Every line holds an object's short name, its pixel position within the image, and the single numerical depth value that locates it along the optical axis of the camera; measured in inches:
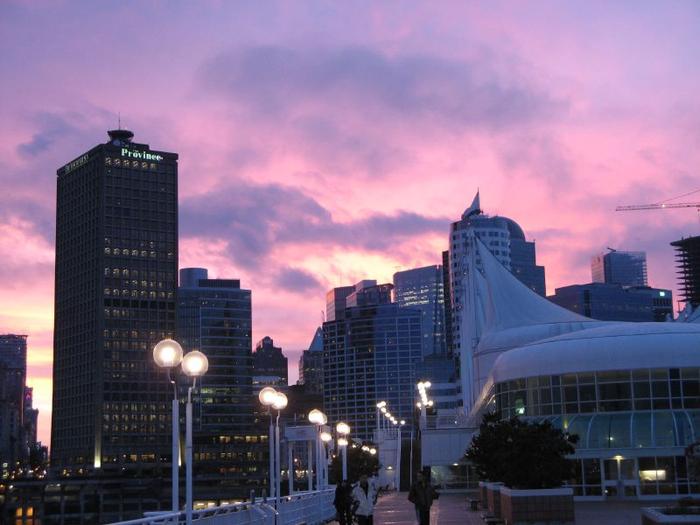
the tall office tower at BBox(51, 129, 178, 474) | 7667.3
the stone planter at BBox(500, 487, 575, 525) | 1175.0
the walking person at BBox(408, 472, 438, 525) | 1119.6
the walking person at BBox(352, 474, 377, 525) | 1090.1
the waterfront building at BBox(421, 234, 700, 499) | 2074.3
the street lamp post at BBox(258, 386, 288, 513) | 1120.2
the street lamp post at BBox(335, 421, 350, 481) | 1737.2
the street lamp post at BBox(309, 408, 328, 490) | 1476.3
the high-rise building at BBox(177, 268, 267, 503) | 7342.5
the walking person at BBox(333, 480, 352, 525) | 1209.4
